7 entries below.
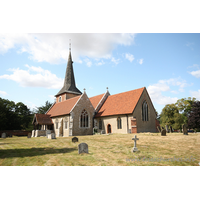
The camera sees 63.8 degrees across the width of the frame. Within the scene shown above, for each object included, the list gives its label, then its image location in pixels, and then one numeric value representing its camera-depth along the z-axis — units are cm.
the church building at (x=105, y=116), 2725
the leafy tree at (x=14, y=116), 4231
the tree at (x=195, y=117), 3584
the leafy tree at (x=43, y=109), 5838
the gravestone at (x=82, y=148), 1112
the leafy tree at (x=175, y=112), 4430
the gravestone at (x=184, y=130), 2119
